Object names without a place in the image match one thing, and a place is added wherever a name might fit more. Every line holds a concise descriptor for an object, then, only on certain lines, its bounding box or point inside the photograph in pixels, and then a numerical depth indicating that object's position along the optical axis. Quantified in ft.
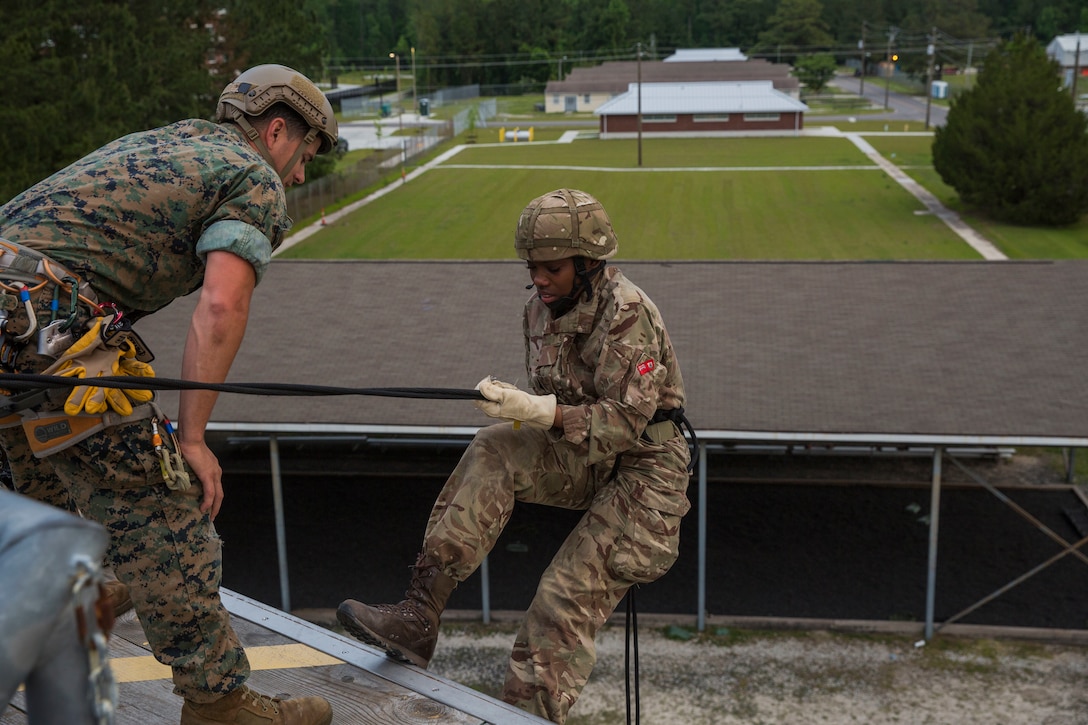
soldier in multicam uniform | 13.84
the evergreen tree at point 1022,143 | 132.57
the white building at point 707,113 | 231.71
